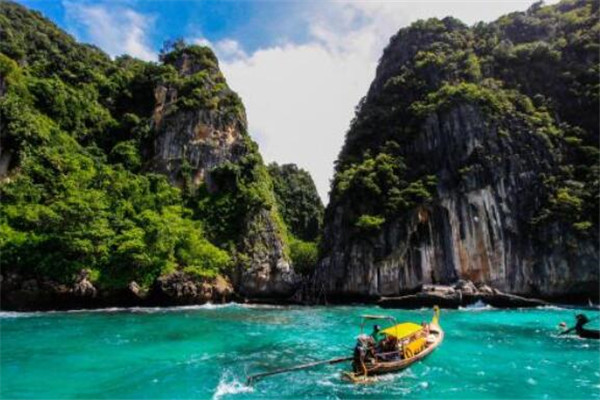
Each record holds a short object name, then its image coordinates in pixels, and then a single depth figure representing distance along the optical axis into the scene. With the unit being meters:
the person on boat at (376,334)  17.99
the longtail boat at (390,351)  16.50
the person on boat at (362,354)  16.44
